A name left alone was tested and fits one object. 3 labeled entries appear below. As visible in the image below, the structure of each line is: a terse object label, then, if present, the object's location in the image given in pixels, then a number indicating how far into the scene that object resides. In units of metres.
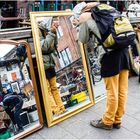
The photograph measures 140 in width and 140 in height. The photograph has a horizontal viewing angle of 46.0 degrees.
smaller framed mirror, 1.69
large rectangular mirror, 1.90
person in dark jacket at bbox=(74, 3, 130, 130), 1.67
